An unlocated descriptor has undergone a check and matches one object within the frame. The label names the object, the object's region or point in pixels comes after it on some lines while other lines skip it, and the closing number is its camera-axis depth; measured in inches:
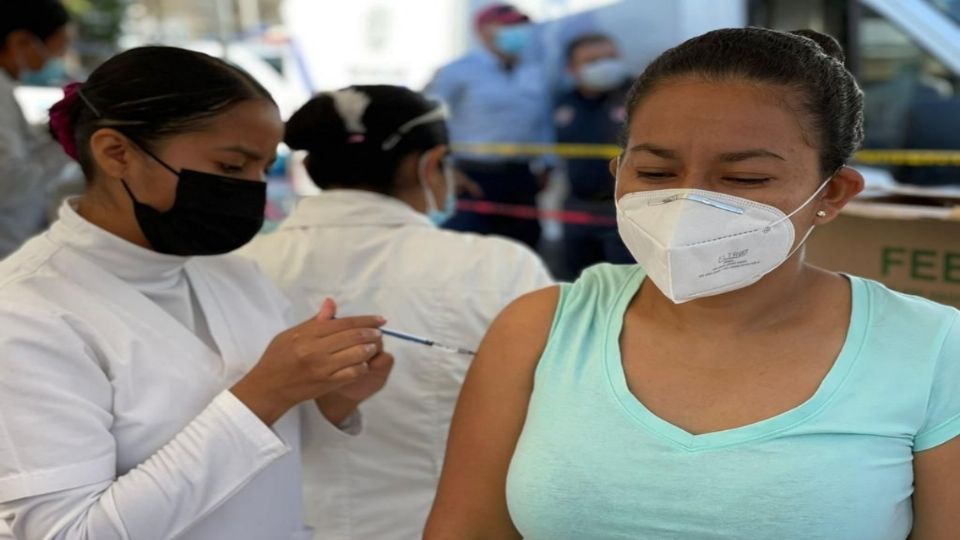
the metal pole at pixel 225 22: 223.5
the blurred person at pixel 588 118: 175.0
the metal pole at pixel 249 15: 297.7
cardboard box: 66.7
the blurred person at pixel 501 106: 188.4
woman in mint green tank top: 40.7
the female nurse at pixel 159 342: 44.6
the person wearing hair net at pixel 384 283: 69.1
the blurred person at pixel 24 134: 117.1
